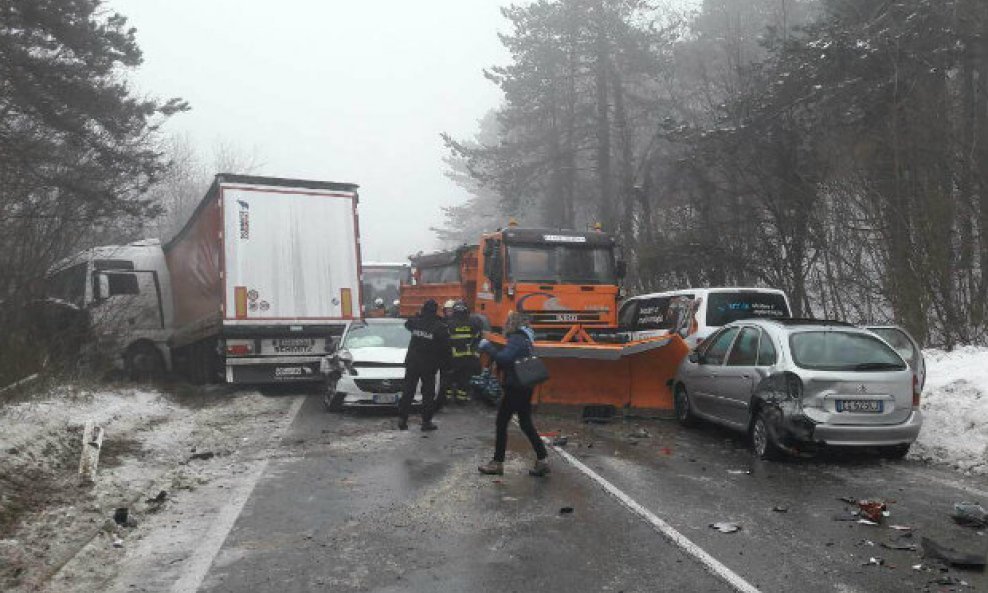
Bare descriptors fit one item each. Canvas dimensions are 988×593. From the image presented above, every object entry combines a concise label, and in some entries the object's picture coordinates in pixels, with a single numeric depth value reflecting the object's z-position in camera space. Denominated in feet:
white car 40.91
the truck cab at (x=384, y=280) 78.59
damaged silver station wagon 27.63
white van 42.83
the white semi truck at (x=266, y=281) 47.57
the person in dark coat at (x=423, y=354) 35.70
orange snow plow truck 39.78
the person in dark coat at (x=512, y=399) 26.68
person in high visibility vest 43.50
